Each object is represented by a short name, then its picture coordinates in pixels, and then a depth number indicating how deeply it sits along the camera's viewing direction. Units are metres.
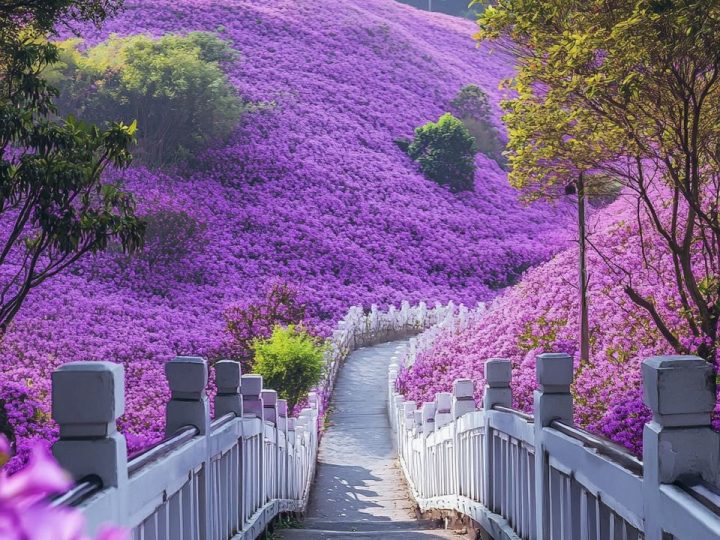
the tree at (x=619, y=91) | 7.82
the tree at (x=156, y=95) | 29.30
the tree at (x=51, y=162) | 10.52
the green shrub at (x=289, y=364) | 16.66
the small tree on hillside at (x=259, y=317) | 19.20
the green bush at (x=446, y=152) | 34.41
